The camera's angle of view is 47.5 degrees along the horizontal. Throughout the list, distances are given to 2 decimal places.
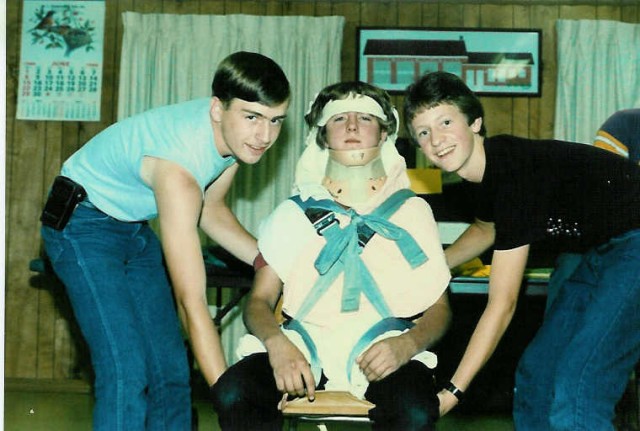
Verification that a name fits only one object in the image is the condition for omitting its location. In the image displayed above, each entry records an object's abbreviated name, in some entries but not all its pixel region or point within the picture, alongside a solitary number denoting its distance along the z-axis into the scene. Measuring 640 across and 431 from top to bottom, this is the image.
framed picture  4.85
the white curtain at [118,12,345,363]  4.89
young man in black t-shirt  1.82
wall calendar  4.96
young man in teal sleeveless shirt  1.89
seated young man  1.84
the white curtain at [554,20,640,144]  4.81
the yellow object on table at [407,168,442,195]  3.52
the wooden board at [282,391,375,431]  1.86
